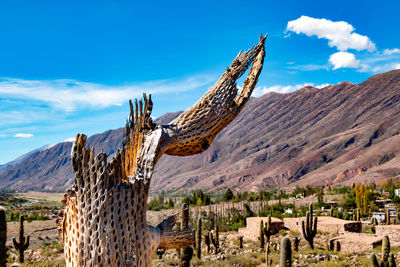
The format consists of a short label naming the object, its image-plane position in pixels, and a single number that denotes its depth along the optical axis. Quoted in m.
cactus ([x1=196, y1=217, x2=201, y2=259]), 18.67
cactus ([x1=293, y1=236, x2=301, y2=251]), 21.34
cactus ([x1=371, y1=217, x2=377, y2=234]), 26.25
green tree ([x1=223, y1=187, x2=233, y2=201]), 66.00
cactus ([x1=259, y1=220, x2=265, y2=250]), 22.30
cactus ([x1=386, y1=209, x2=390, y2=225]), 29.59
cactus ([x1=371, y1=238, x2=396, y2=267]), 11.25
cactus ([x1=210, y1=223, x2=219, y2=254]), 21.73
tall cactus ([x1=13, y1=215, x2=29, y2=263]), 17.80
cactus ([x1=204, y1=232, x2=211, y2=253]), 21.81
